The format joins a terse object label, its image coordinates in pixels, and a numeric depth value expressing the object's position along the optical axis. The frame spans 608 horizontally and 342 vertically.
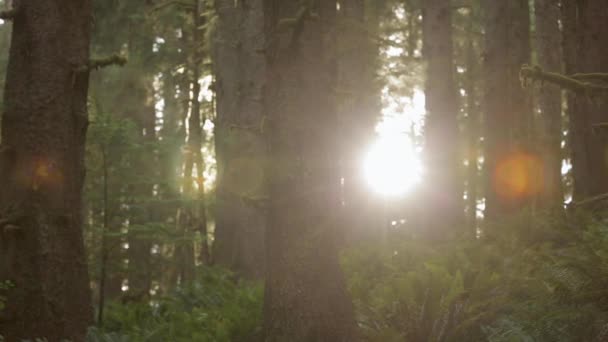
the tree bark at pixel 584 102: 10.23
